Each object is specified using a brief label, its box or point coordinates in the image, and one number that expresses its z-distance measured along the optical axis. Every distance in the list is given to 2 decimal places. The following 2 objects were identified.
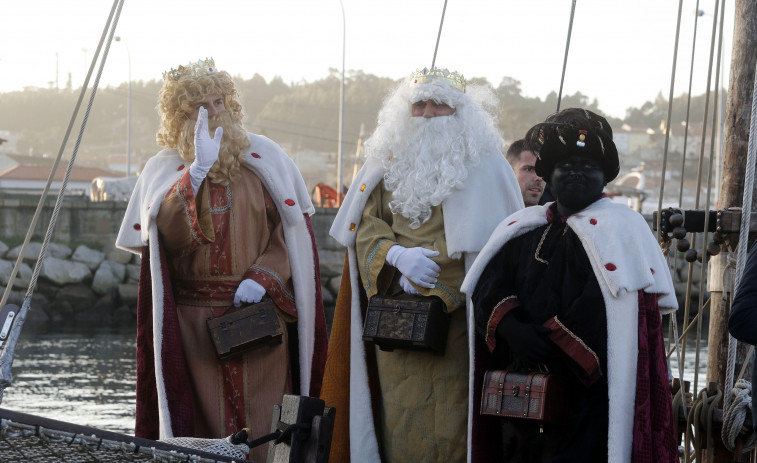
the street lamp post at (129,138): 40.28
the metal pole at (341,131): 26.88
